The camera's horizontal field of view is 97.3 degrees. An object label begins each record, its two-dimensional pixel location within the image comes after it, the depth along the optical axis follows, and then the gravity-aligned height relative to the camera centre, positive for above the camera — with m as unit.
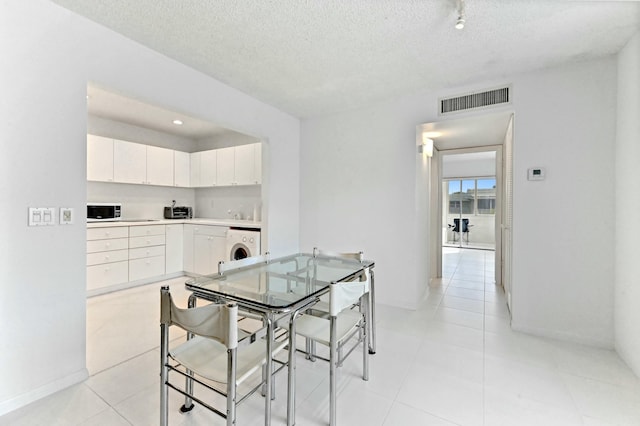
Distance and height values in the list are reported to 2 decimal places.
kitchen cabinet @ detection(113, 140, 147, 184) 4.17 +0.73
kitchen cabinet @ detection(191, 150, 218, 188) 4.87 +0.74
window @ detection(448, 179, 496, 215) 8.34 +0.50
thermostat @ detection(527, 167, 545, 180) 2.63 +0.37
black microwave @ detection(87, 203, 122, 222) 3.98 -0.04
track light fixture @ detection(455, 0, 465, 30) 1.77 +1.25
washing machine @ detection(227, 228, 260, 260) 3.85 -0.46
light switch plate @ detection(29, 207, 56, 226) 1.73 -0.05
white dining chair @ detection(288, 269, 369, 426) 1.53 -0.76
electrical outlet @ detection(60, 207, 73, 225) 1.86 -0.04
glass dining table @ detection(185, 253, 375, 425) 1.46 -0.48
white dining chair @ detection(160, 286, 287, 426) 1.18 -0.74
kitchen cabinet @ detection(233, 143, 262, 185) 4.42 +0.74
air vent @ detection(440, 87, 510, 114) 2.81 +1.17
